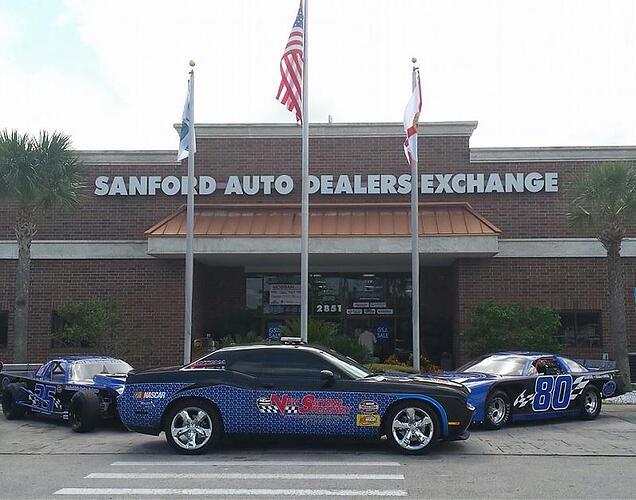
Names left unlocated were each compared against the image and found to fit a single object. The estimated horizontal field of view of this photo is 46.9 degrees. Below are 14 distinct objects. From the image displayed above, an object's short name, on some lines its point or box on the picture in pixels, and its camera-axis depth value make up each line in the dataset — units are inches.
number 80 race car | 492.7
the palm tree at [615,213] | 725.9
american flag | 688.4
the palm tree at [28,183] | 738.8
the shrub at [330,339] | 724.0
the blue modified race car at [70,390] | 491.8
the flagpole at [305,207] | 676.7
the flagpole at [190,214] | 719.7
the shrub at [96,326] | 771.4
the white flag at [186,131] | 732.7
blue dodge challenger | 388.5
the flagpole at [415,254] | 702.5
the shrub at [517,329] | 755.4
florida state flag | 715.4
